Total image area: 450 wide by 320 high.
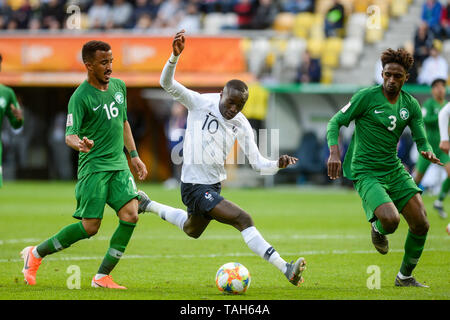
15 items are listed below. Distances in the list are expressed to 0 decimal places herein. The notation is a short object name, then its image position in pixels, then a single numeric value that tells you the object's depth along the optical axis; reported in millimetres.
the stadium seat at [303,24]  27406
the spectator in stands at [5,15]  28755
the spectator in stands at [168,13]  27312
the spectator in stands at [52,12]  27734
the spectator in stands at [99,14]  27817
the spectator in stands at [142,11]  27844
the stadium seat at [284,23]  27484
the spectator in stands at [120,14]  27984
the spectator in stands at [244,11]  27141
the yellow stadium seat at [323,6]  27375
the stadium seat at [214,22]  27059
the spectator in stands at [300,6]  27547
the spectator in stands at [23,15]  28328
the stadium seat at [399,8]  27266
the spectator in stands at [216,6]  27688
